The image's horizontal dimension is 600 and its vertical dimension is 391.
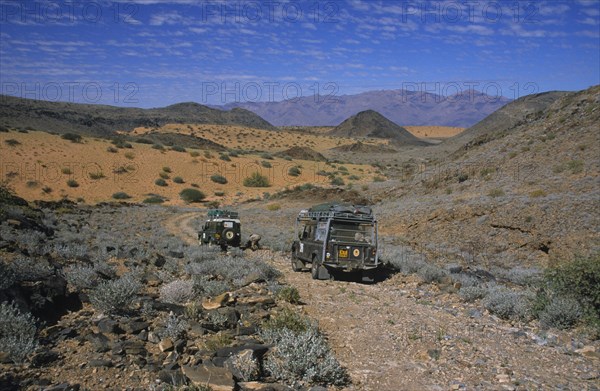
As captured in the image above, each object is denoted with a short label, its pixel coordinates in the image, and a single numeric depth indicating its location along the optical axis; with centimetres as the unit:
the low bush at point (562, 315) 822
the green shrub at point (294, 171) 5546
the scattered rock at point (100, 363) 562
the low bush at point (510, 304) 891
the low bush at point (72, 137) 5275
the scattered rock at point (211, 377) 518
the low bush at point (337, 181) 4774
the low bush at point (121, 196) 4212
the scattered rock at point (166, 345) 628
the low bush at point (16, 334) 550
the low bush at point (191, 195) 4347
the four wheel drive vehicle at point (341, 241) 1230
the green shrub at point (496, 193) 2202
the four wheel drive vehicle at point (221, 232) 1889
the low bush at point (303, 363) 573
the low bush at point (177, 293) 860
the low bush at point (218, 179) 5064
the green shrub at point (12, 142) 4594
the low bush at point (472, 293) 1038
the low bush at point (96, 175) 4525
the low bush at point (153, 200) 4159
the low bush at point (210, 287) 915
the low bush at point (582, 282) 846
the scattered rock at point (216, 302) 807
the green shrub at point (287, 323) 706
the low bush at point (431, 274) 1235
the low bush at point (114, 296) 734
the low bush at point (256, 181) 5034
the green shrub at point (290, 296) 940
